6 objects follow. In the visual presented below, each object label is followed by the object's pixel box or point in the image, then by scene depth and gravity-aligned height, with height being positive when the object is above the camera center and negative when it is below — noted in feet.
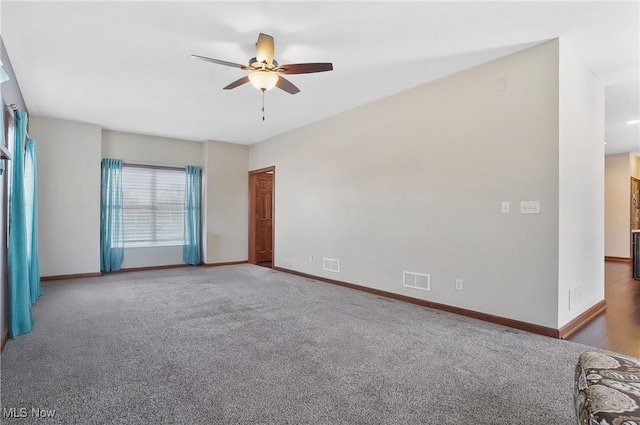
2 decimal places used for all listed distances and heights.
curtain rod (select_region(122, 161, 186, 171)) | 21.11 +3.04
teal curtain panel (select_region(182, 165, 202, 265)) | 22.97 -0.60
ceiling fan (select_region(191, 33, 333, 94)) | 9.15 +4.16
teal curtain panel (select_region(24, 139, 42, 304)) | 13.03 -0.47
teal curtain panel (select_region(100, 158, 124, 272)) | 20.04 -0.29
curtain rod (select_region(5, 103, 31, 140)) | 10.45 +3.33
